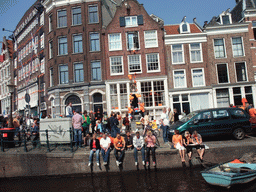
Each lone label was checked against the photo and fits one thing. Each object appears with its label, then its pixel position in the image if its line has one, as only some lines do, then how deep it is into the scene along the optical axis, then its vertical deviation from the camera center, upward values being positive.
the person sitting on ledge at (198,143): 11.27 -1.50
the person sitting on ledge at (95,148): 11.25 -1.50
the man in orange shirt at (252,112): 14.45 -0.15
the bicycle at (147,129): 13.27 -0.83
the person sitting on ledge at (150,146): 11.20 -1.52
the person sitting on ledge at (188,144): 11.31 -1.53
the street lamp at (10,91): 12.97 +1.80
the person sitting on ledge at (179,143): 11.23 -1.46
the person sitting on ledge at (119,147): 11.23 -1.52
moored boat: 8.17 -2.29
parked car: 12.83 -0.66
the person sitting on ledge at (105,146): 11.21 -1.46
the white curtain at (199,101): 23.70 +1.15
